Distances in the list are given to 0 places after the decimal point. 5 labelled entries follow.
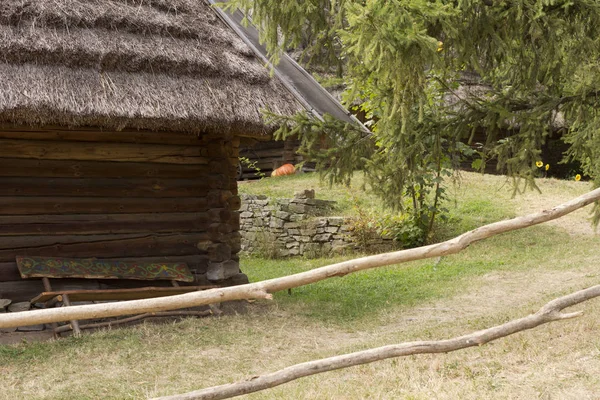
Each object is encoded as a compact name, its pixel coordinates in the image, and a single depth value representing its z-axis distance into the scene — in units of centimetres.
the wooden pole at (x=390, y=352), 381
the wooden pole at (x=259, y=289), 356
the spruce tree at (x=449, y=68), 599
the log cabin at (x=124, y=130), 736
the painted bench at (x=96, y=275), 739
